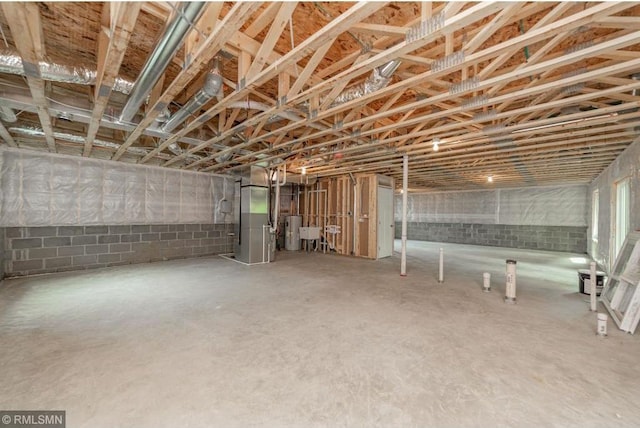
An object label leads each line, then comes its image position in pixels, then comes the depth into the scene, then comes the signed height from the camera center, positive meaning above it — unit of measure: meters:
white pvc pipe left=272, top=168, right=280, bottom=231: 6.28 +0.39
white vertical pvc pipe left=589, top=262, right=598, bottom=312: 3.16 -0.91
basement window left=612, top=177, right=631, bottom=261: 4.69 +0.05
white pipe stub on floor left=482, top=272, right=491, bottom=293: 4.02 -1.09
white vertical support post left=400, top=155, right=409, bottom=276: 5.09 +0.02
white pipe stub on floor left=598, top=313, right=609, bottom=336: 2.53 -1.10
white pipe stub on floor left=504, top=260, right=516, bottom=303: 3.55 -0.98
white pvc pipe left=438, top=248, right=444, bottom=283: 4.56 -1.04
